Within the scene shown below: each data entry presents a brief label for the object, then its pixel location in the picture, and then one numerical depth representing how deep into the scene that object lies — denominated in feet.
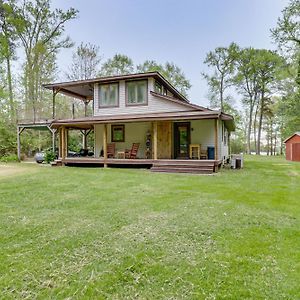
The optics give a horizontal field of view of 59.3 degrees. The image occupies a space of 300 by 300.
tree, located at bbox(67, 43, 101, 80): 81.87
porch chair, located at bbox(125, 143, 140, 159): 45.37
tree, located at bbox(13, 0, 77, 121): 74.54
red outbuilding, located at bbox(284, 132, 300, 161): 64.69
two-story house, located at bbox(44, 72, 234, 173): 42.54
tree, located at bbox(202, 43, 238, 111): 97.40
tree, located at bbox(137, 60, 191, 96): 106.01
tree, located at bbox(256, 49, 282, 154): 91.35
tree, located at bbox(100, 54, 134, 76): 95.71
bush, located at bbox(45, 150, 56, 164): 51.72
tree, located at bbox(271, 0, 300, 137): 63.10
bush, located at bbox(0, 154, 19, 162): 56.44
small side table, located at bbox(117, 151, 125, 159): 45.44
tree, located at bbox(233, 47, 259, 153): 94.58
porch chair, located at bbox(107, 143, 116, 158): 47.01
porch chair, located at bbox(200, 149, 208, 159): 43.11
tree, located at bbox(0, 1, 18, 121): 71.56
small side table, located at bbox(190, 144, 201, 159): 43.32
